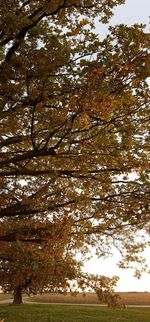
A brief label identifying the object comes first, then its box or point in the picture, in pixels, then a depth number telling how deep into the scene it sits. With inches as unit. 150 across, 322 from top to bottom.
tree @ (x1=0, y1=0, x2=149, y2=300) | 468.1
